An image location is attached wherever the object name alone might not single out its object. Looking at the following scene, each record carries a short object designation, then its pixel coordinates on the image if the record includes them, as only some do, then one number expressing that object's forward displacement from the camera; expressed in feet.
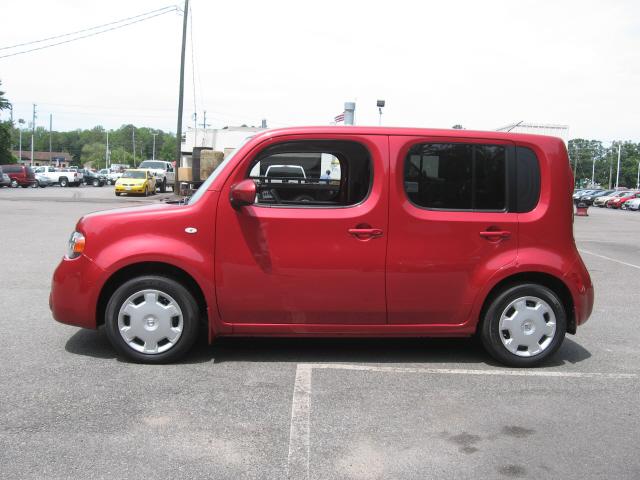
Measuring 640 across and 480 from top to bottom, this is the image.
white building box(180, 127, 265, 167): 89.45
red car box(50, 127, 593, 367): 15.67
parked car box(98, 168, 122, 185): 224.45
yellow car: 121.60
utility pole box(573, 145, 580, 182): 472.73
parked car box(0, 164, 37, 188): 155.53
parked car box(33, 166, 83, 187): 178.19
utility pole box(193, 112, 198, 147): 97.45
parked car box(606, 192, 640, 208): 181.27
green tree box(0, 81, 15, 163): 239.32
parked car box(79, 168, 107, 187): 200.95
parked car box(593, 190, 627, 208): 191.68
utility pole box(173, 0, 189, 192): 105.29
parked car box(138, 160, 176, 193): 140.26
